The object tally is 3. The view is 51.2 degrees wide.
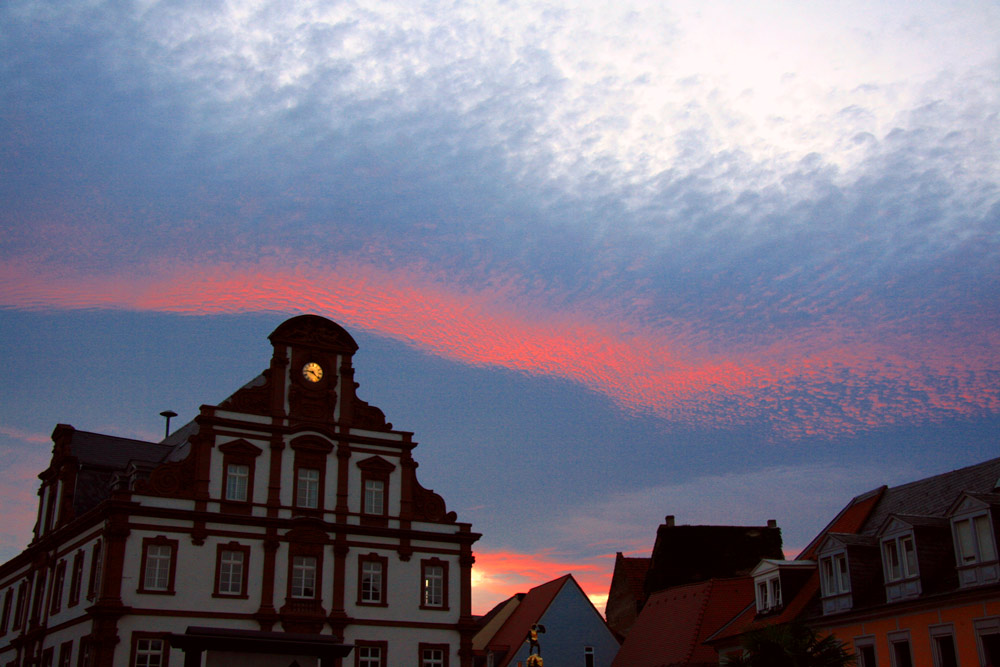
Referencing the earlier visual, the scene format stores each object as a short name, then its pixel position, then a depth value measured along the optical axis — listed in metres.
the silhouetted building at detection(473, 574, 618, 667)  67.31
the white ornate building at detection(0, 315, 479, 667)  47.31
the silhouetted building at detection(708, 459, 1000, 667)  34.47
